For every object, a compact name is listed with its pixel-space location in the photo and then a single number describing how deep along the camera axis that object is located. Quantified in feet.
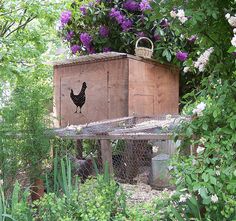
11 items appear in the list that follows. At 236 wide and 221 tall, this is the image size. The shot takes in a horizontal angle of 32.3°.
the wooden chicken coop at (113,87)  11.57
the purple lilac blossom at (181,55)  12.99
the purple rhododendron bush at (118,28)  13.36
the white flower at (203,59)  6.02
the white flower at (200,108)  5.22
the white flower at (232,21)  5.16
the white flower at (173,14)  5.65
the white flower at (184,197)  5.03
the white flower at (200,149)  5.18
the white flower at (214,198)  4.74
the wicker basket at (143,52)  11.89
